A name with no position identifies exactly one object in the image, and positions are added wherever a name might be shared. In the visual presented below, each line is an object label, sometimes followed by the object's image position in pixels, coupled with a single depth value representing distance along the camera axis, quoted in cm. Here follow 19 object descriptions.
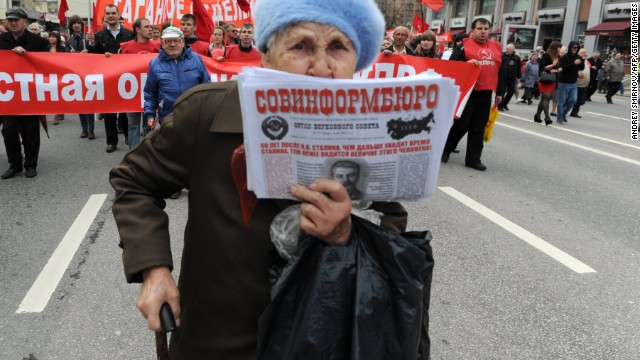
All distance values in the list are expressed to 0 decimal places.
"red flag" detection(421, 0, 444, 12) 1409
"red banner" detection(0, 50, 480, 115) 665
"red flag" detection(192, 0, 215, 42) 948
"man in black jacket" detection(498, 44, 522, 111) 1474
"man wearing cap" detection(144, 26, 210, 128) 588
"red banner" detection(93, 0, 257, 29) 1090
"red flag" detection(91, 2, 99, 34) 1100
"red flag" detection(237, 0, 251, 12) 1078
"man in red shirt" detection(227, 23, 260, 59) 872
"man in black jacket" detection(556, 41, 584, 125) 1248
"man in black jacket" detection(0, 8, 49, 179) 649
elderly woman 131
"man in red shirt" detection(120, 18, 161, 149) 842
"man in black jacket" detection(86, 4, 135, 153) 887
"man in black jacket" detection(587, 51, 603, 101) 1921
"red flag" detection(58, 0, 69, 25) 1488
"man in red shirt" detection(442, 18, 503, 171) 736
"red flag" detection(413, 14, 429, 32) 1721
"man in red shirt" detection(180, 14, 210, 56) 824
